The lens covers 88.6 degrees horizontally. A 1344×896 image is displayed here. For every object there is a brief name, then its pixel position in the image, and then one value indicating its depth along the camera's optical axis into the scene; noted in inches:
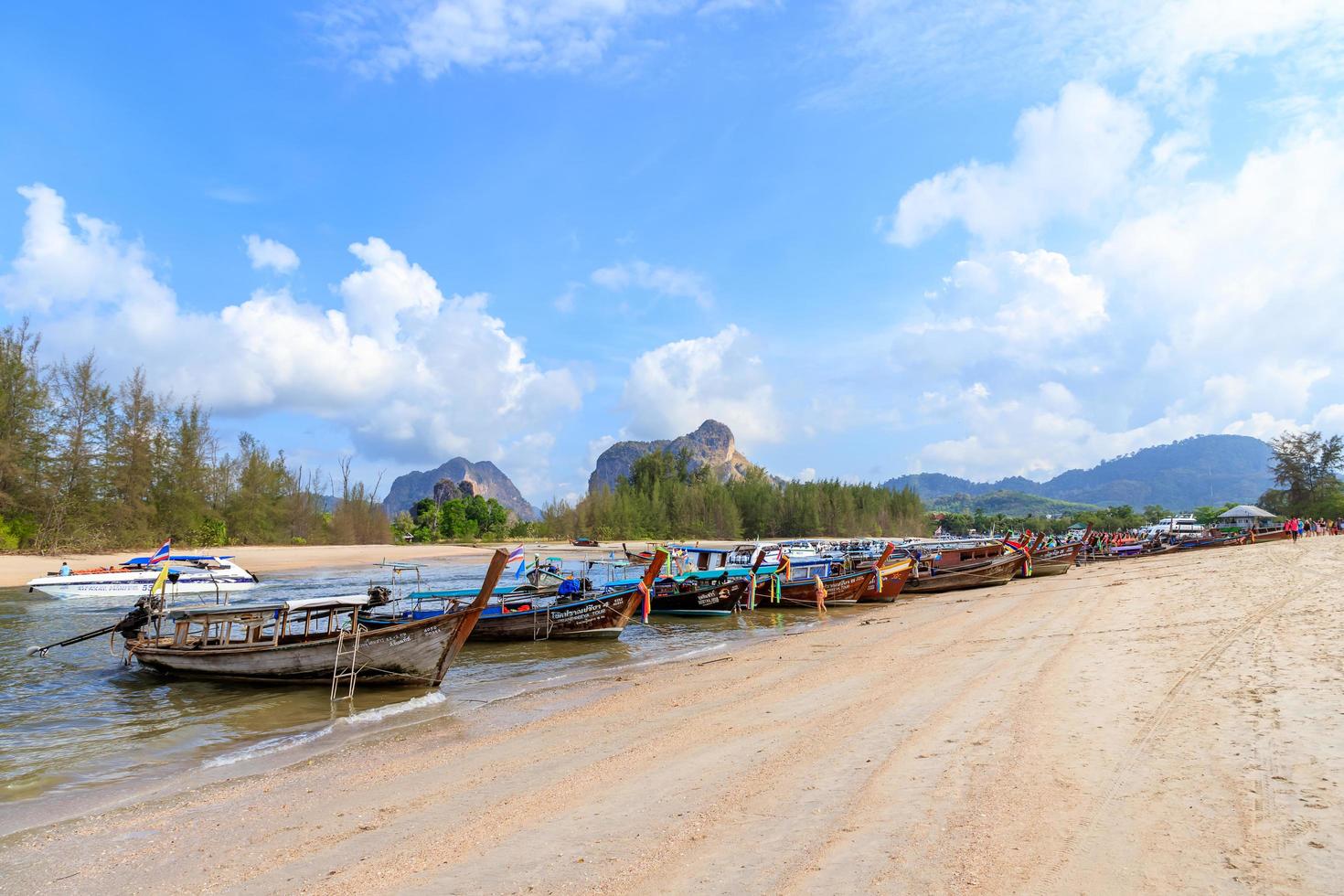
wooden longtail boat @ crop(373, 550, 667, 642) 787.4
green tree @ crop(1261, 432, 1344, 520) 3284.9
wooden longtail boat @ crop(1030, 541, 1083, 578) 1412.4
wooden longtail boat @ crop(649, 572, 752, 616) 1013.2
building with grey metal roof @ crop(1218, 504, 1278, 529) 2741.1
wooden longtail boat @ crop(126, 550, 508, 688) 514.6
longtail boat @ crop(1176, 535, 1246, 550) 1918.1
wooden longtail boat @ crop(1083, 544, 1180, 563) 1867.6
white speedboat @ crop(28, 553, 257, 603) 1190.3
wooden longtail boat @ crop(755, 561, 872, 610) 1079.0
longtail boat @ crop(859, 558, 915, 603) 1111.6
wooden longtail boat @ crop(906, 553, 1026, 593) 1234.0
